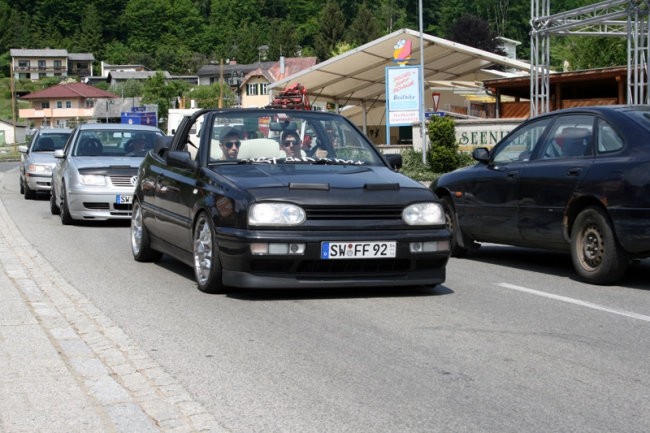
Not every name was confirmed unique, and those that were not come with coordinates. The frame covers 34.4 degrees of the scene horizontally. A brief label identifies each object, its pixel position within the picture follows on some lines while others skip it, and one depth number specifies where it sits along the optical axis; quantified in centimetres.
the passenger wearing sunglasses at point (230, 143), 937
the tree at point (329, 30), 15512
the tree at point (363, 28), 15275
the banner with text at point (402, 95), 3722
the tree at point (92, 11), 19638
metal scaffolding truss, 2684
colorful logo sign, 4134
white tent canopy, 4166
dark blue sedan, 905
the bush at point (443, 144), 3177
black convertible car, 811
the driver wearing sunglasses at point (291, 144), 943
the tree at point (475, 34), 10644
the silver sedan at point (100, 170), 1634
